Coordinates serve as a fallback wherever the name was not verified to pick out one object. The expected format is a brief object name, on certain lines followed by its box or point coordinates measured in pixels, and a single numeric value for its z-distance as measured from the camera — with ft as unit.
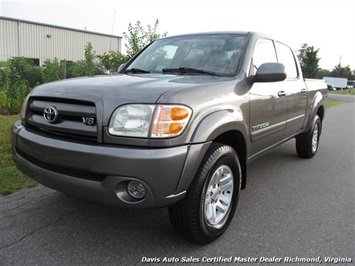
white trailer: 221.46
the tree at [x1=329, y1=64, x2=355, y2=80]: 323.68
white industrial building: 72.13
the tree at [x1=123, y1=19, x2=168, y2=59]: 29.86
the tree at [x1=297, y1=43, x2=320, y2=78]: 150.51
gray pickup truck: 7.18
